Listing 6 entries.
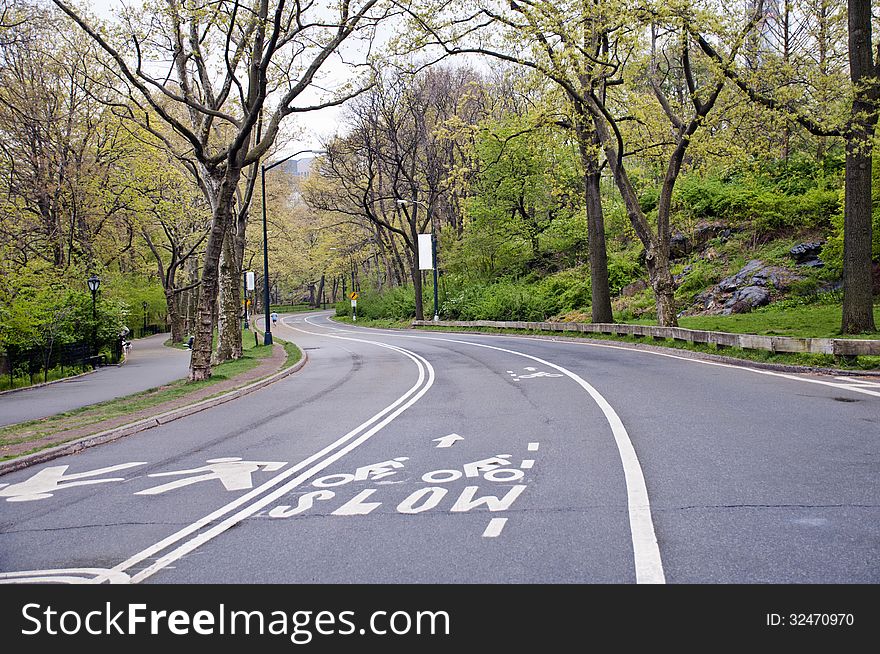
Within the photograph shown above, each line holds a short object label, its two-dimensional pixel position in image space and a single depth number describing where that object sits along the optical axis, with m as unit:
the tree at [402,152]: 44.03
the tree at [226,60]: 17.06
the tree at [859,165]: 16.06
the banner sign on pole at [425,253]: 44.81
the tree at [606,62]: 19.52
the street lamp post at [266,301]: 34.50
